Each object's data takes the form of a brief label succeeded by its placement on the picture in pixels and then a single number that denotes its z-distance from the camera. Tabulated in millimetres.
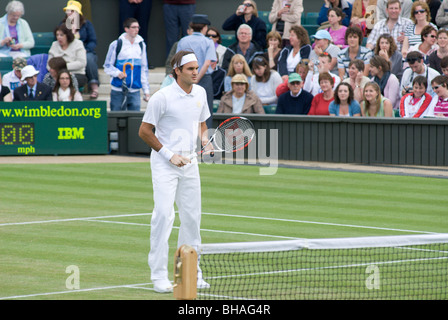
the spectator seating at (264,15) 24156
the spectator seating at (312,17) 24156
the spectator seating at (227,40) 23422
